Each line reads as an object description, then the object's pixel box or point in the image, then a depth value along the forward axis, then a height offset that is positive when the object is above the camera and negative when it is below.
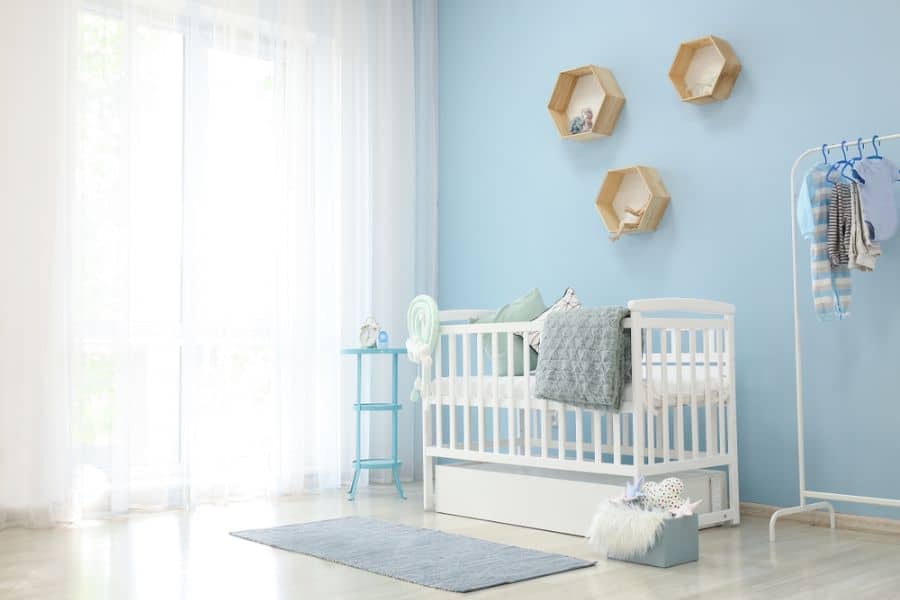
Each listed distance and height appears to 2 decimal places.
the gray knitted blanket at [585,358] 2.97 -0.04
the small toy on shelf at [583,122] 3.94 +0.92
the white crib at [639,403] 3.00 -0.20
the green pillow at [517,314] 3.62 +0.12
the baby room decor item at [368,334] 4.05 +0.05
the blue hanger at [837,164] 2.98 +0.55
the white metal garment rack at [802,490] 2.91 -0.47
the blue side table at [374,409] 3.94 -0.26
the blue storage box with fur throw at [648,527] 2.58 -0.50
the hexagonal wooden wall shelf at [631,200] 3.67 +0.57
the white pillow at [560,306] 3.41 +0.14
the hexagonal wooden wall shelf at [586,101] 3.86 +1.01
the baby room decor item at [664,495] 2.71 -0.43
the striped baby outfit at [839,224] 2.96 +0.36
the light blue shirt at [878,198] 2.94 +0.44
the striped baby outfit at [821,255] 2.98 +0.27
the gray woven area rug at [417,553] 2.48 -0.59
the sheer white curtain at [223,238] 3.56 +0.45
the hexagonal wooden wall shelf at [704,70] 3.48 +1.02
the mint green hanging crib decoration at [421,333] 3.64 +0.05
